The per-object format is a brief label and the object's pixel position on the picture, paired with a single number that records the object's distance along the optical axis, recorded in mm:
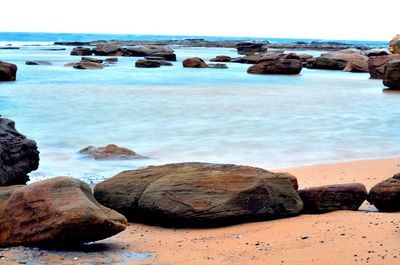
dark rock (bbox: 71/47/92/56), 56206
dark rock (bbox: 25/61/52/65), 39875
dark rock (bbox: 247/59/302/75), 35312
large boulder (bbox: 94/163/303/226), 5535
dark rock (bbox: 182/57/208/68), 40756
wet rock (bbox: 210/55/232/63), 50994
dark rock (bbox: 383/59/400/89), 23969
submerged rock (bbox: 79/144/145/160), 9359
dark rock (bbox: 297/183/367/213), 5945
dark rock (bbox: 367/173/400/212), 5832
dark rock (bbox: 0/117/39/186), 7051
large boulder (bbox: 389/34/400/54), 42191
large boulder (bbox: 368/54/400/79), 30797
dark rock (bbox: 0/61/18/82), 27211
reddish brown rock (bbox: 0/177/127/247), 4652
